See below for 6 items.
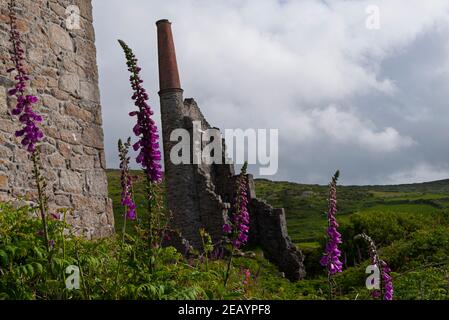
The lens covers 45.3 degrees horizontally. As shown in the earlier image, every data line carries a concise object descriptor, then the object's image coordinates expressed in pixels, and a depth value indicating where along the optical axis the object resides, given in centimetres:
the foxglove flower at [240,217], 538
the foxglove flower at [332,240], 524
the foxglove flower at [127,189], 542
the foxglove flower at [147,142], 459
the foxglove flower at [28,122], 455
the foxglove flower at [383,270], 491
